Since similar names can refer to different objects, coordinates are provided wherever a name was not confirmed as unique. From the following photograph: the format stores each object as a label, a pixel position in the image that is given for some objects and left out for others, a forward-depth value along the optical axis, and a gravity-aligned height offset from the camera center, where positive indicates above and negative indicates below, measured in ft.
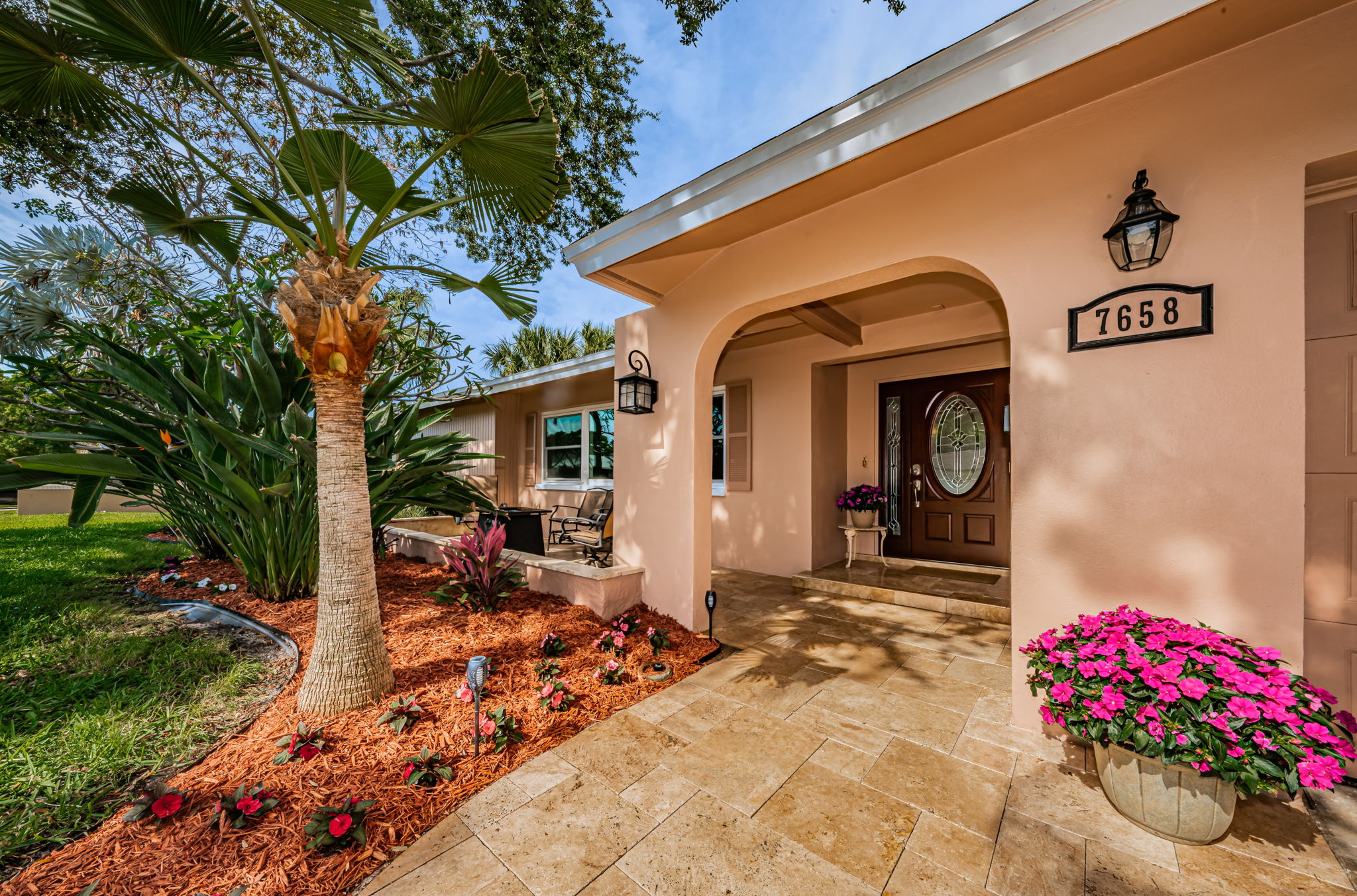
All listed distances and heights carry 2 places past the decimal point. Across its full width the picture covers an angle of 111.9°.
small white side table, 17.04 -3.50
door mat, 15.31 -4.53
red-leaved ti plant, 10.93 -3.13
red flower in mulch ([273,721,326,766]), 5.80 -3.85
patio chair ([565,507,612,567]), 18.11 -3.90
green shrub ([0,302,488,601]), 9.25 +0.03
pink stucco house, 5.63 +3.05
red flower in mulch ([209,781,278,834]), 4.75 -3.86
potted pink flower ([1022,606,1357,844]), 4.46 -2.90
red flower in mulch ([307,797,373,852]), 4.64 -3.94
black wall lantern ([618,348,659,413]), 12.01 +1.38
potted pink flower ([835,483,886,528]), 16.93 -2.23
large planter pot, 4.91 -3.94
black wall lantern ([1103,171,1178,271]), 6.08 +2.89
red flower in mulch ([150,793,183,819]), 4.67 -3.69
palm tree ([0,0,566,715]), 5.98 +4.73
